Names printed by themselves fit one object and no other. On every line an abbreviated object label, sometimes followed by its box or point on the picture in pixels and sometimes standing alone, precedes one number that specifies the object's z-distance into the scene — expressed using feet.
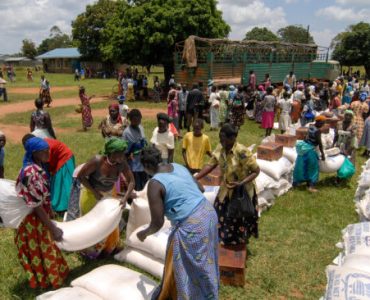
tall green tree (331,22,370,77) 124.77
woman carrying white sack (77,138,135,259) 11.91
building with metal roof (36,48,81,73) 145.28
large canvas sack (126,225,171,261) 12.64
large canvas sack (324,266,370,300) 8.87
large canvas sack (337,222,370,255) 11.28
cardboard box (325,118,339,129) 23.08
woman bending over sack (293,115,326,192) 20.27
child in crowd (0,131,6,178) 16.94
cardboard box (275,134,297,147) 22.00
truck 50.19
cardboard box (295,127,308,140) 23.24
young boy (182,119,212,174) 17.57
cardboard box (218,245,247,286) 12.14
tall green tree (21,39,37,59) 227.61
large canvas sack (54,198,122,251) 10.84
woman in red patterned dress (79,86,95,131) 36.91
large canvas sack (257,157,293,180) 19.03
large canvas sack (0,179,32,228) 10.17
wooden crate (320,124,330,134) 20.19
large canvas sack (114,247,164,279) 12.68
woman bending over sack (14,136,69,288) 10.02
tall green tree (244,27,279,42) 220.96
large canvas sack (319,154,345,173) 21.34
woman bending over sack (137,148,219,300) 8.80
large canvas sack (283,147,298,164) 21.09
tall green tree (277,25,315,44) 231.93
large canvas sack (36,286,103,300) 9.84
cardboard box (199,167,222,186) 16.57
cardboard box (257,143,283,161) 19.69
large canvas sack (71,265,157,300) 10.34
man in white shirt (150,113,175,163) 17.57
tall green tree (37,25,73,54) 241.35
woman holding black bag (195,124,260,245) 12.18
